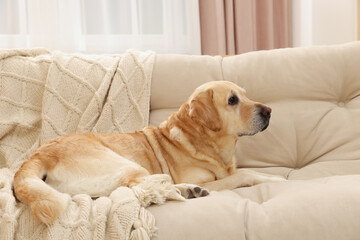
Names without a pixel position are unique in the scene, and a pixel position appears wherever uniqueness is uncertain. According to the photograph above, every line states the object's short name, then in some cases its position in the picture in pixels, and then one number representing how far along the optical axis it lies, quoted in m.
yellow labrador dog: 1.52
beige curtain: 3.12
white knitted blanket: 2.04
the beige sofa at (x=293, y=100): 2.00
